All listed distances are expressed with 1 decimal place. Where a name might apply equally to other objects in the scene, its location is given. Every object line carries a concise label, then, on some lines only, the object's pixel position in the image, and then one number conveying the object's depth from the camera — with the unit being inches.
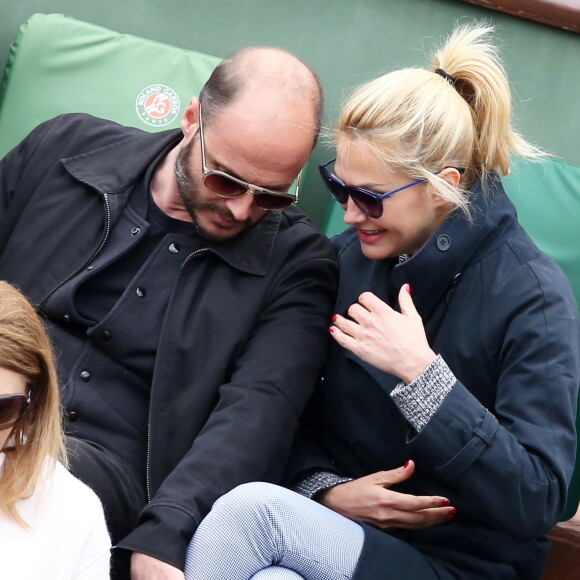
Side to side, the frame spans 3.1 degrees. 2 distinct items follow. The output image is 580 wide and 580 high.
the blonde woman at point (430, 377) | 616.4
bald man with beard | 624.1
